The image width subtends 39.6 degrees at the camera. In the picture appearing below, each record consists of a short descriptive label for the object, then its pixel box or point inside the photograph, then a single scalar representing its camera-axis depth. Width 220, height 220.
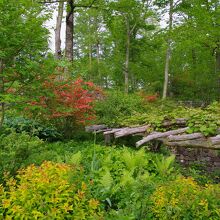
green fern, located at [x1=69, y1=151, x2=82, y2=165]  5.70
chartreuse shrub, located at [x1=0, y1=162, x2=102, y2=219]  3.46
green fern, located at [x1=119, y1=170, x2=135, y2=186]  4.70
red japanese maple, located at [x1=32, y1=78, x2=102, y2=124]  9.05
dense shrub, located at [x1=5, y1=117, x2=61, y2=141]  10.17
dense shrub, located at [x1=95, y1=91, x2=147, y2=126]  10.50
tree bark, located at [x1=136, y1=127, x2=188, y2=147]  6.82
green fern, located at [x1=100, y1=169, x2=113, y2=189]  4.61
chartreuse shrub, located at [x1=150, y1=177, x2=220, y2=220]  3.80
